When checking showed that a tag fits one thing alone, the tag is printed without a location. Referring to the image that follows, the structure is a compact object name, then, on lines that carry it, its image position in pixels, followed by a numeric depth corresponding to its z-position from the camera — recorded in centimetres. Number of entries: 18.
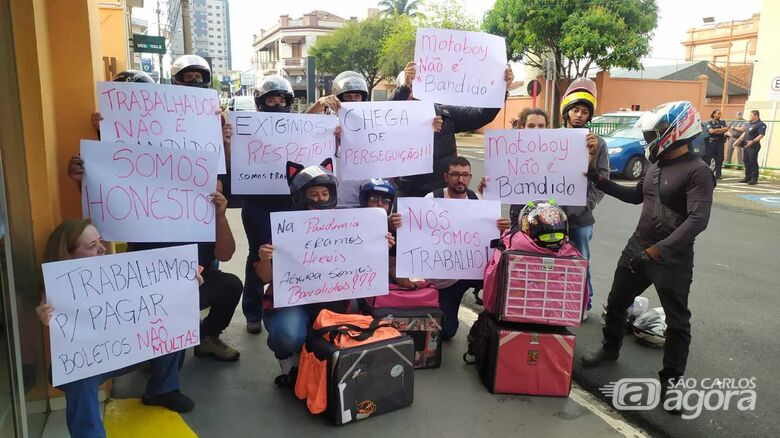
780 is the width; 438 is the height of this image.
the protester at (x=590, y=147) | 400
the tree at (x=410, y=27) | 3331
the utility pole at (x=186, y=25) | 2091
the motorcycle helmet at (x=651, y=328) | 417
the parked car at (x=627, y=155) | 1399
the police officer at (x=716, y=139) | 1433
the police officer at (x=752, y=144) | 1401
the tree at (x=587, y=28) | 2162
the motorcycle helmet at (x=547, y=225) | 338
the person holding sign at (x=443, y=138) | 425
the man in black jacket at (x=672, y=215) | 315
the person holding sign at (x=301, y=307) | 327
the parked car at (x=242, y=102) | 1696
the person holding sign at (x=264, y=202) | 393
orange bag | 305
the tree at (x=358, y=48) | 4669
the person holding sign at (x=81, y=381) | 257
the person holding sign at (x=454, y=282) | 393
